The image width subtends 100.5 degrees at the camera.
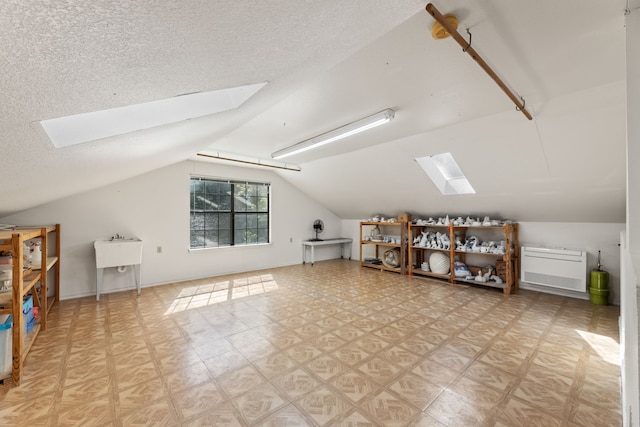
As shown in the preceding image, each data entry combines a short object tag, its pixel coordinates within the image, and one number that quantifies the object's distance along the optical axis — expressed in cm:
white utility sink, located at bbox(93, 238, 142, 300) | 391
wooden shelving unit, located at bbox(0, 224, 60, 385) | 207
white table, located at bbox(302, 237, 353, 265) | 679
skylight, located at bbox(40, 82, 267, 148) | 142
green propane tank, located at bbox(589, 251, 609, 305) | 385
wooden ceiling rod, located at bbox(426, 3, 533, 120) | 140
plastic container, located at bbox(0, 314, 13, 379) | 205
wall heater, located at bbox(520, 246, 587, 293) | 403
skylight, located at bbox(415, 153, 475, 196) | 461
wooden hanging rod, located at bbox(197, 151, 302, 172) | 480
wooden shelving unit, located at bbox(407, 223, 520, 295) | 452
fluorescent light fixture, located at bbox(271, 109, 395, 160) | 298
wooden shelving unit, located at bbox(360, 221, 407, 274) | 605
